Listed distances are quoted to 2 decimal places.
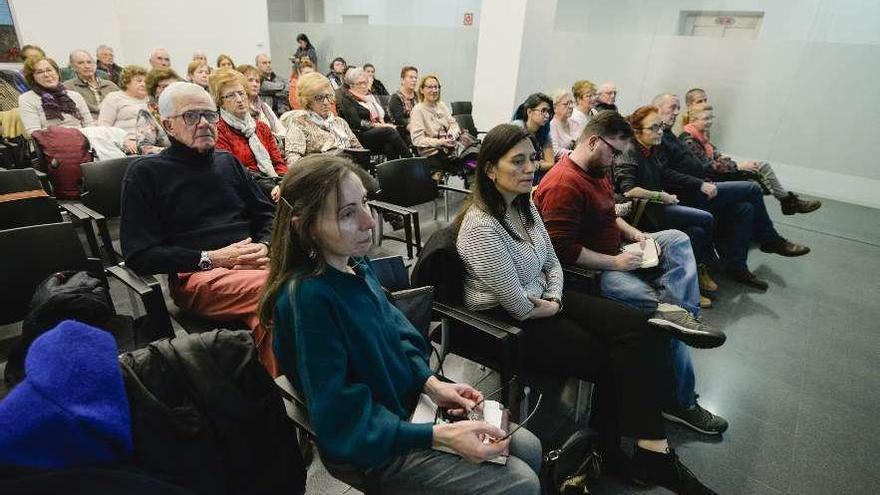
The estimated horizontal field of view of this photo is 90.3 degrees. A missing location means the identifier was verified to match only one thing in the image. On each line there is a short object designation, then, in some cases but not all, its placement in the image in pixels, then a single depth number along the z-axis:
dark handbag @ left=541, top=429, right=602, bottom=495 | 1.46
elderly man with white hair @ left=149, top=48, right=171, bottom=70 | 5.06
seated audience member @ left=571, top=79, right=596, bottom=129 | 4.70
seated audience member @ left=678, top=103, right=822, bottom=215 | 3.80
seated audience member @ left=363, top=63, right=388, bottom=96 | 7.14
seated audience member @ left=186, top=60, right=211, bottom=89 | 4.52
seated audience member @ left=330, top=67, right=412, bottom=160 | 4.63
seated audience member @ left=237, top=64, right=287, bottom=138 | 3.57
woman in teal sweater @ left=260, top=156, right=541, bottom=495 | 0.98
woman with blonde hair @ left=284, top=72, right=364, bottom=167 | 3.46
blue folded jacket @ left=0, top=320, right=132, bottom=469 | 0.63
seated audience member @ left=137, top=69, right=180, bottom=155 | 3.01
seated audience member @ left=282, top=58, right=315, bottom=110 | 6.21
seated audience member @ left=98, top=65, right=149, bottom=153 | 3.56
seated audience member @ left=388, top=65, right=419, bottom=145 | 5.34
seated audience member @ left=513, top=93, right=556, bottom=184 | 3.70
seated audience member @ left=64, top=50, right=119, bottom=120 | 4.34
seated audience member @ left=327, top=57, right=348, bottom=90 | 7.34
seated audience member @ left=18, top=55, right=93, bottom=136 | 3.47
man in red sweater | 1.93
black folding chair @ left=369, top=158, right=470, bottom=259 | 2.70
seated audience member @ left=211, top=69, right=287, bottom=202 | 2.81
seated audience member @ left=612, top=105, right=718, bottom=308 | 2.95
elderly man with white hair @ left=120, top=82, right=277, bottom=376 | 1.66
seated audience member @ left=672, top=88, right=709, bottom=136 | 4.01
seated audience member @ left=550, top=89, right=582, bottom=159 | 4.22
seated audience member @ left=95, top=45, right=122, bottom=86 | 5.49
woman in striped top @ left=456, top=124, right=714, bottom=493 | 1.59
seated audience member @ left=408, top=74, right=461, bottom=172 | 4.39
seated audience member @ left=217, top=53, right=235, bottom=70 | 5.80
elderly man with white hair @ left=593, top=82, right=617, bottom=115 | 4.79
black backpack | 1.34
